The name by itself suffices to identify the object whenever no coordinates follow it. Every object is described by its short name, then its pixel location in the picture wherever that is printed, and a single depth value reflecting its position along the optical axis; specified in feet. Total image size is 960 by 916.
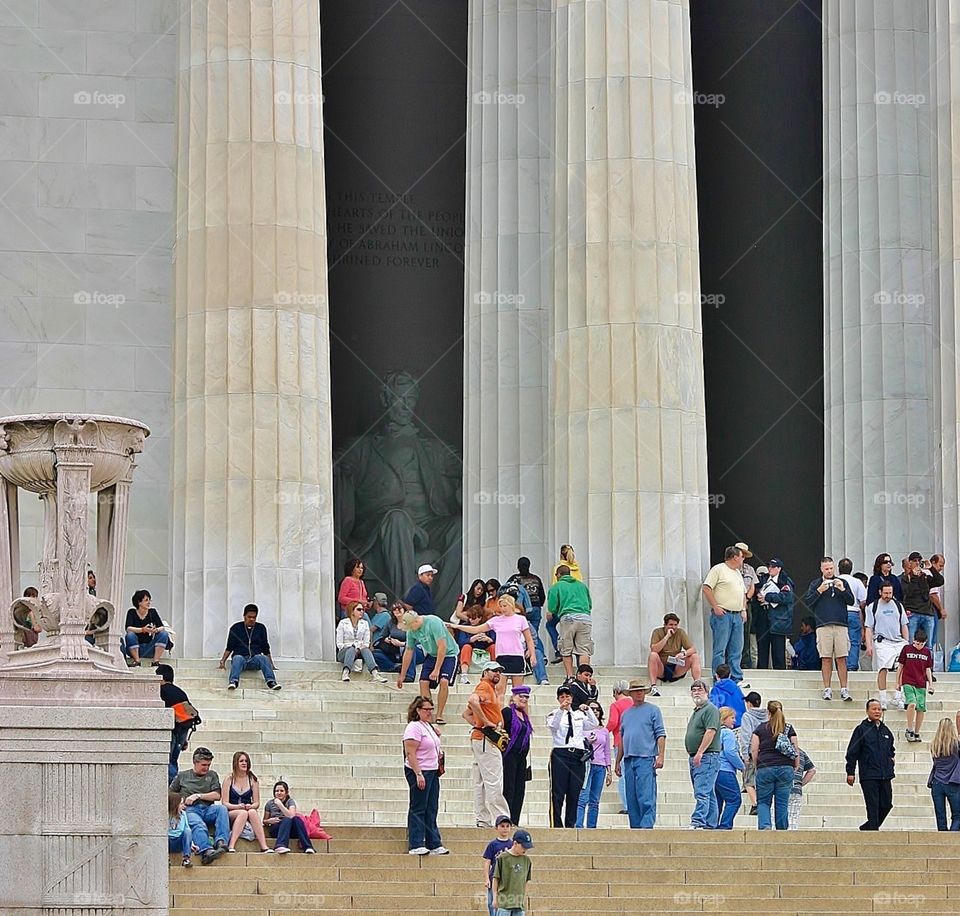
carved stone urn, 95.91
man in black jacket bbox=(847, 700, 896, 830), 120.98
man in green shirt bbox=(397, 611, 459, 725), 134.00
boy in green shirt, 99.25
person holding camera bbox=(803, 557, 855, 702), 142.51
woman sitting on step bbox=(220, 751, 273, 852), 110.22
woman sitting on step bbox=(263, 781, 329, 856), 111.04
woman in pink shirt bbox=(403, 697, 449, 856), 110.63
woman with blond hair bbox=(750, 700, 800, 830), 119.34
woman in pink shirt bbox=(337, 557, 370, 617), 152.87
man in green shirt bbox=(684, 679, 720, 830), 118.21
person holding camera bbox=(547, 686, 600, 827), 119.14
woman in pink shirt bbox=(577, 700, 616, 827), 119.55
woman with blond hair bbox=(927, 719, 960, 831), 120.06
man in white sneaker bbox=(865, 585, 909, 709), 147.02
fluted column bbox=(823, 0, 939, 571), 176.76
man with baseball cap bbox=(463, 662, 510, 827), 115.14
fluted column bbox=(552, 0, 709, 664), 157.07
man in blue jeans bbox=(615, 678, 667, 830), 118.21
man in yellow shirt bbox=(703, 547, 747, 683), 147.64
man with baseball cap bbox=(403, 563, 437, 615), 149.79
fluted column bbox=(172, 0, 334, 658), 153.99
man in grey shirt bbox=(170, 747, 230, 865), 108.62
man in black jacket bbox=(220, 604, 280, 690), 141.38
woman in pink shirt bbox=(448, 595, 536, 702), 136.36
